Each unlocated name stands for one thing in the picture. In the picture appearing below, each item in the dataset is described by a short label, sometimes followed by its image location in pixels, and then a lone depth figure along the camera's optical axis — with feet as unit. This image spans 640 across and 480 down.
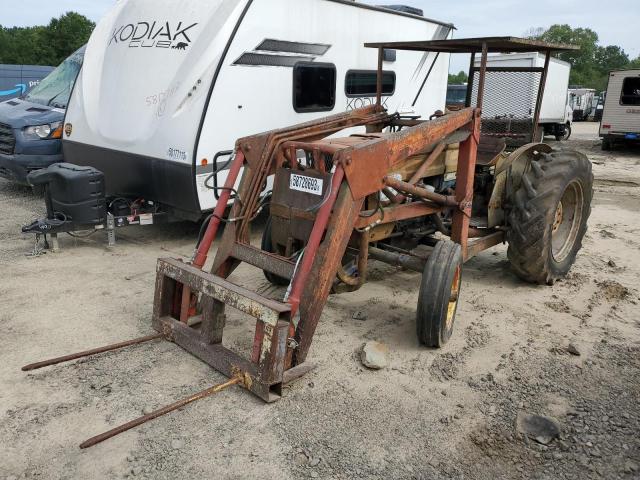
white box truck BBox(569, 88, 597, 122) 106.22
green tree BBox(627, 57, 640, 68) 244.89
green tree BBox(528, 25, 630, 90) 233.14
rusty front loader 11.51
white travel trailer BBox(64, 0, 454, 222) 19.12
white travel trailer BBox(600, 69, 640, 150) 56.49
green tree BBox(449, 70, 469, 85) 144.95
